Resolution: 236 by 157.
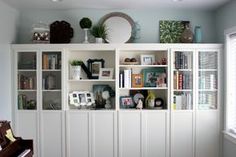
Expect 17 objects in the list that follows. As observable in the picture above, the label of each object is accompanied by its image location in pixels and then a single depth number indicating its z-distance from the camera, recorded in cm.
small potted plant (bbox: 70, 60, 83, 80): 425
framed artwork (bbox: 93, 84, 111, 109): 439
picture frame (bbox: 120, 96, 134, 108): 436
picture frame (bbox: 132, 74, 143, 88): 429
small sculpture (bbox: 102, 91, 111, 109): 437
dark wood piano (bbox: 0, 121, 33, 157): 292
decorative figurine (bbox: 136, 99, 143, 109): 425
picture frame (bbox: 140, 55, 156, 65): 436
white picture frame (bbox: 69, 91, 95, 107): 430
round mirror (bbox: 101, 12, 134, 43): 432
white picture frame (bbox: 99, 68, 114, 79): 432
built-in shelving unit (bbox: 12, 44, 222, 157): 418
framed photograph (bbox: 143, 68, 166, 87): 430
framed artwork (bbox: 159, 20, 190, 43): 447
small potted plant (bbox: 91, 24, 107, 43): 424
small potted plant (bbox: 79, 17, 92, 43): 425
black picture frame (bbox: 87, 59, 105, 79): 440
